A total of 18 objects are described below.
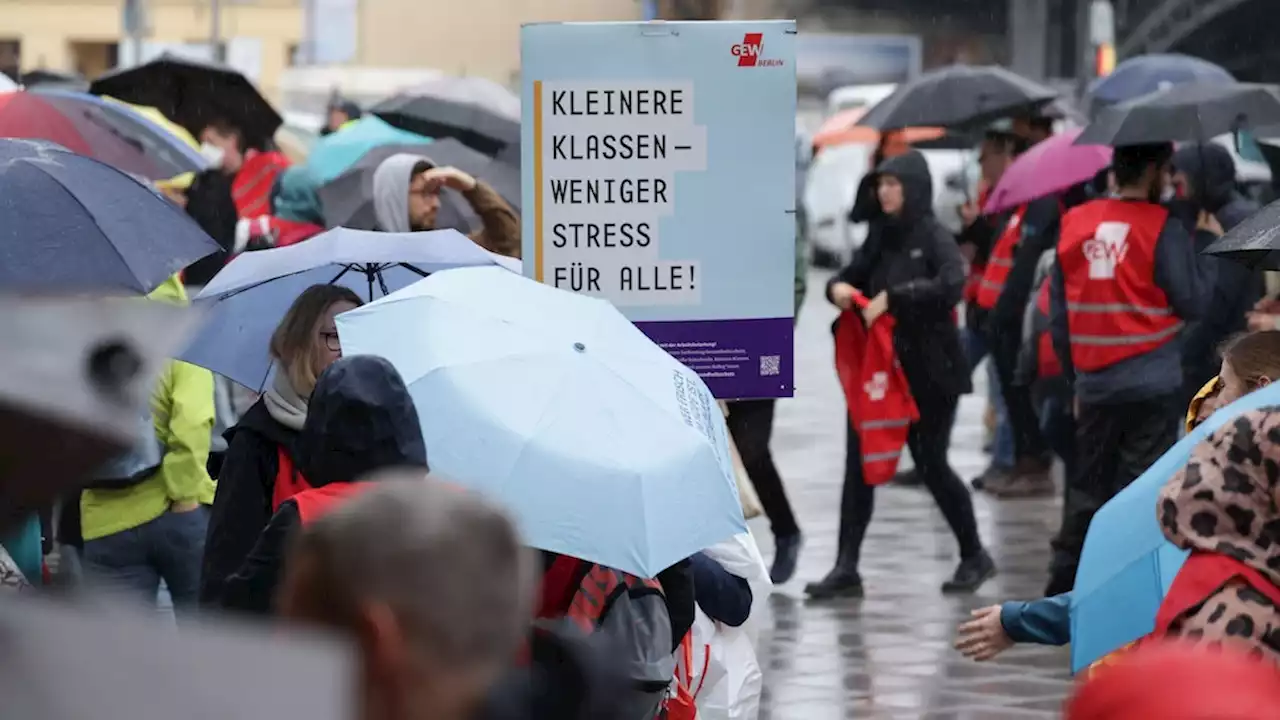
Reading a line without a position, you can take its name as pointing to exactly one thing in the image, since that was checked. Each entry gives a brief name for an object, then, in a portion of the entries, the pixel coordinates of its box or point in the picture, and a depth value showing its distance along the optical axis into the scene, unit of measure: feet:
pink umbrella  80.64
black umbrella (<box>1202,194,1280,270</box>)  41.14
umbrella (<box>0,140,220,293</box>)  37.96
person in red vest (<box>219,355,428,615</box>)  26.14
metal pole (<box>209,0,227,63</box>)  327.26
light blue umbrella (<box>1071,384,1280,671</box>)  27.09
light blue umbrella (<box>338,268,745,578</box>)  29.14
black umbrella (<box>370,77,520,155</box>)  87.76
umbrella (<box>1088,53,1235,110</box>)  102.22
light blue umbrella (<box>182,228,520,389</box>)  39.06
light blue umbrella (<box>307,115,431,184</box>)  83.15
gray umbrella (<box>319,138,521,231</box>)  66.44
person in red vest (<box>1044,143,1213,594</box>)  62.90
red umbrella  59.72
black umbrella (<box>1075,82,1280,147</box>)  67.51
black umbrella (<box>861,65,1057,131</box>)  99.71
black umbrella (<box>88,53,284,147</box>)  84.99
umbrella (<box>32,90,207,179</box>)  63.26
